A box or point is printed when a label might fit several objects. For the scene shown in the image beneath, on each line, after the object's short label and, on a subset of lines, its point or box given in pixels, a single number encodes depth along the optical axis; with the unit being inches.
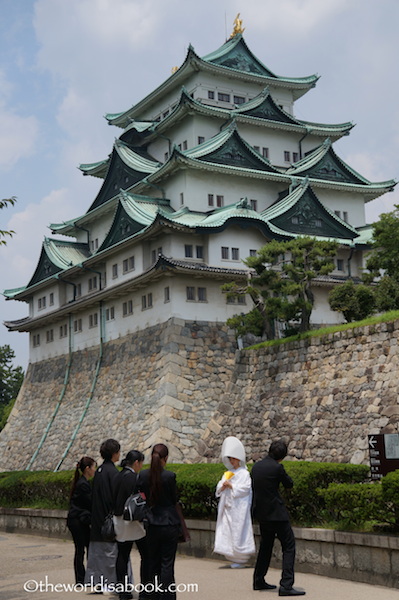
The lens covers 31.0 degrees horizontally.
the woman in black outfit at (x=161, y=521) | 325.7
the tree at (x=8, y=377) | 2453.7
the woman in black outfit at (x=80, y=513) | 409.4
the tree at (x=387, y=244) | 1060.5
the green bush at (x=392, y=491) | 381.7
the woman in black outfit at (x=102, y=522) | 365.4
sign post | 519.8
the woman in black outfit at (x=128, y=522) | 348.8
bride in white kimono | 391.5
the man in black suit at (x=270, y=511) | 369.1
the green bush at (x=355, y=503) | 400.5
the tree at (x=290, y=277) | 1007.0
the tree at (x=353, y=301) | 1037.2
